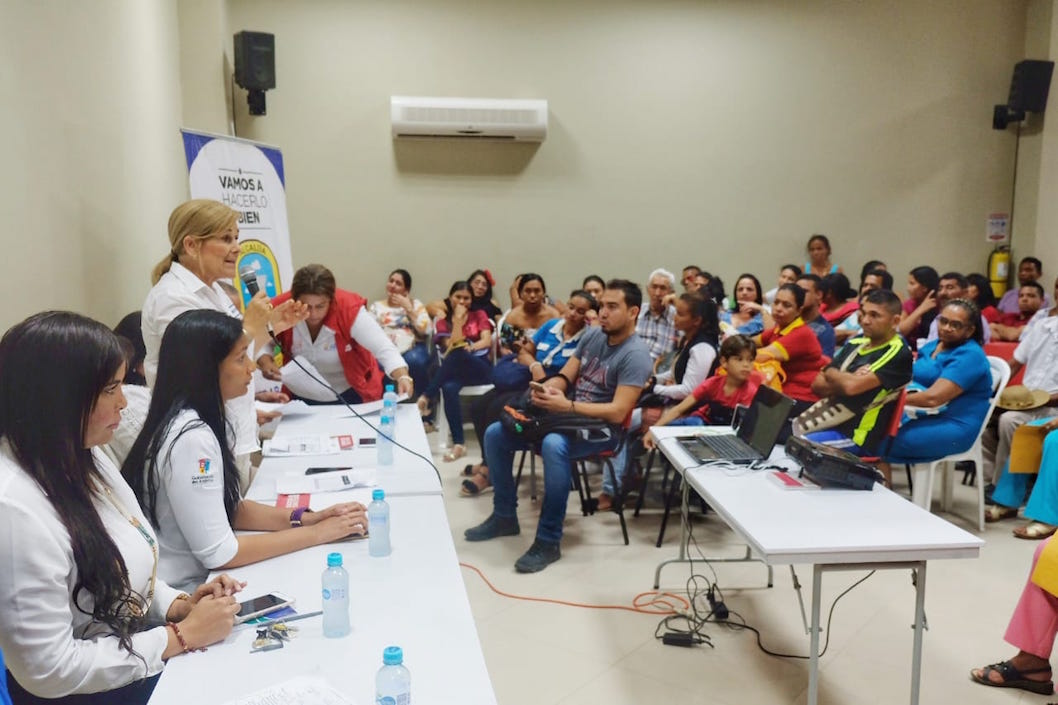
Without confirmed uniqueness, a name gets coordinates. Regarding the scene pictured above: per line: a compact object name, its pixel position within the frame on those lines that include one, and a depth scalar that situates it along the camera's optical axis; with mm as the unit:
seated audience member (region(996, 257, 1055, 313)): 6965
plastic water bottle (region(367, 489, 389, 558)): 2020
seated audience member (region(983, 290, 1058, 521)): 4441
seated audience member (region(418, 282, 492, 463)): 5887
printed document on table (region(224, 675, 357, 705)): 1389
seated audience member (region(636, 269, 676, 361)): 5570
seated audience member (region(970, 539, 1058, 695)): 2596
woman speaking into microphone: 2725
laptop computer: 2998
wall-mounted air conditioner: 6980
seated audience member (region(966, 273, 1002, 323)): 6434
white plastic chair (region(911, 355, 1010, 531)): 4188
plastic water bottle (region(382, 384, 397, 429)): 3297
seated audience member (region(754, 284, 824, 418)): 4348
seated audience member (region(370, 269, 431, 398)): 6418
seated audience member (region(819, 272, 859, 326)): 5891
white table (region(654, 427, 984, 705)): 2201
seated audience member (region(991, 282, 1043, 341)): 6141
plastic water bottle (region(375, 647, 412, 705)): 1383
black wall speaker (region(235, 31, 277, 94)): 6133
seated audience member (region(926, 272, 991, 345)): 5664
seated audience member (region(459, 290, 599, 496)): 4879
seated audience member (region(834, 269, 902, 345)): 5668
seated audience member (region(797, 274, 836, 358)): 5012
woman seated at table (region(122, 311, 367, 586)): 1901
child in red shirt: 4094
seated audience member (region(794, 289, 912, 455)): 3625
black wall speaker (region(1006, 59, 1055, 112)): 7094
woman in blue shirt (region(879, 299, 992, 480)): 4047
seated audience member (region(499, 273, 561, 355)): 5727
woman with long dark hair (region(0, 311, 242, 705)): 1331
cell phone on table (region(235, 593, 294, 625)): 1692
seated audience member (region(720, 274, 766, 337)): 5793
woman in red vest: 3654
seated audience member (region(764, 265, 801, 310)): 6480
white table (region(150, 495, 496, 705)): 1449
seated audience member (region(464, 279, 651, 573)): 3838
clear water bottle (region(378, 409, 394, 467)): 2847
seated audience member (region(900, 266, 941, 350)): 6098
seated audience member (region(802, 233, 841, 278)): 7465
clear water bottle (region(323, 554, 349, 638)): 1634
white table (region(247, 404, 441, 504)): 2549
